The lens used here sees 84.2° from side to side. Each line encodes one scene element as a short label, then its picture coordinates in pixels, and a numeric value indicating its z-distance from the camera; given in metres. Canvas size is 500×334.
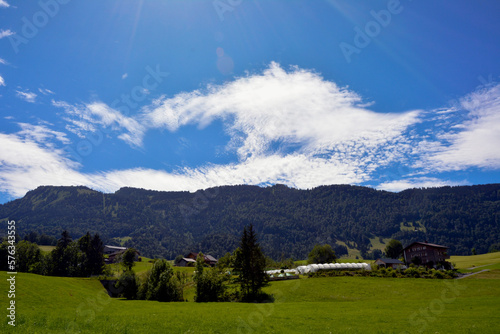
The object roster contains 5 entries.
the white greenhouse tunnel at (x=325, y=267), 101.50
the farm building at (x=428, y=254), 112.75
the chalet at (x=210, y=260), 175.07
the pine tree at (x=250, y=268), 64.44
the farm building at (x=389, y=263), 115.00
